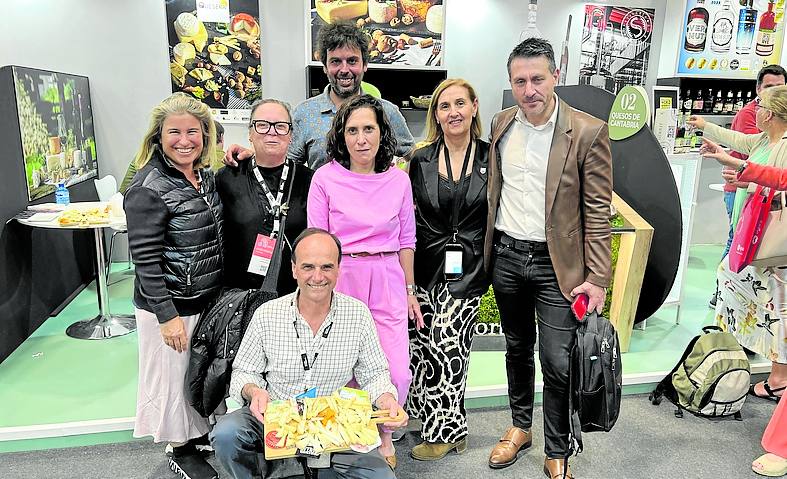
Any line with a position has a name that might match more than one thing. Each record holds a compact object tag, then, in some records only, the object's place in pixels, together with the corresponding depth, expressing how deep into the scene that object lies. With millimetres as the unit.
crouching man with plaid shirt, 1941
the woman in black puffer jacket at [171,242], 2023
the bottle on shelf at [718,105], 6005
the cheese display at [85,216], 3533
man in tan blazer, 2090
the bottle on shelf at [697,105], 5938
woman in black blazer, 2273
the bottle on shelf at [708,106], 6032
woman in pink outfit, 2150
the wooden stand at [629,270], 3451
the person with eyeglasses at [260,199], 2172
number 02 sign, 3527
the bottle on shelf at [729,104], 6008
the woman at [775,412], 2586
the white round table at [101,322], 3814
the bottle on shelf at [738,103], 6059
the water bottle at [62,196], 4105
